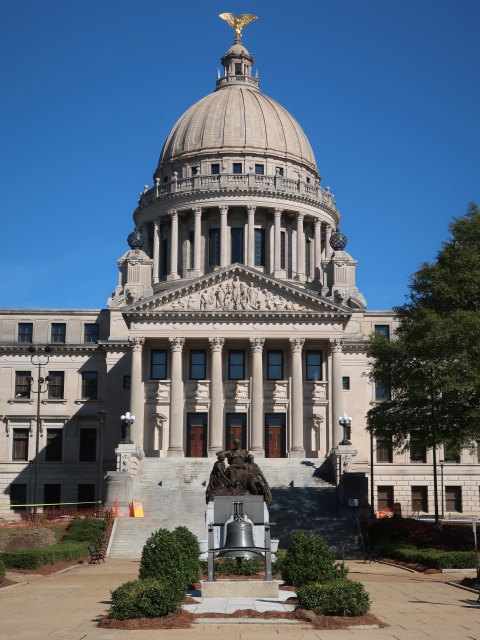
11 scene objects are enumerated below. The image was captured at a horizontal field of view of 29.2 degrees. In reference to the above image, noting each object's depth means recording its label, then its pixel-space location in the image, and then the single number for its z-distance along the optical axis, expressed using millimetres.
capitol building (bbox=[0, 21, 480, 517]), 67438
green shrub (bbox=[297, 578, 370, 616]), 20844
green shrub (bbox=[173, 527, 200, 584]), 25109
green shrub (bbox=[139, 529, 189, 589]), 23828
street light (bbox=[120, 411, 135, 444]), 58469
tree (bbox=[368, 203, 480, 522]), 42656
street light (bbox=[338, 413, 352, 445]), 57719
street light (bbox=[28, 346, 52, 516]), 77062
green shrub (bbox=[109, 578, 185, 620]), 20547
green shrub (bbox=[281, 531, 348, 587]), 24695
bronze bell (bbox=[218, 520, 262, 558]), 24766
